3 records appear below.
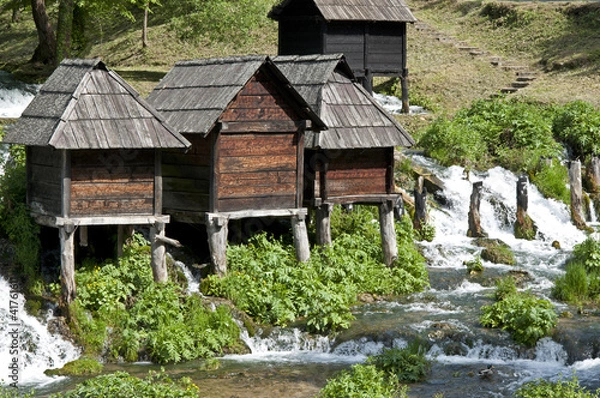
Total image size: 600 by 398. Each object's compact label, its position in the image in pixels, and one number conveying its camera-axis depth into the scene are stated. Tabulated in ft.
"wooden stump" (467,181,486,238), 93.20
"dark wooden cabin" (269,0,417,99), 118.32
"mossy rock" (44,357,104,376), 61.98
